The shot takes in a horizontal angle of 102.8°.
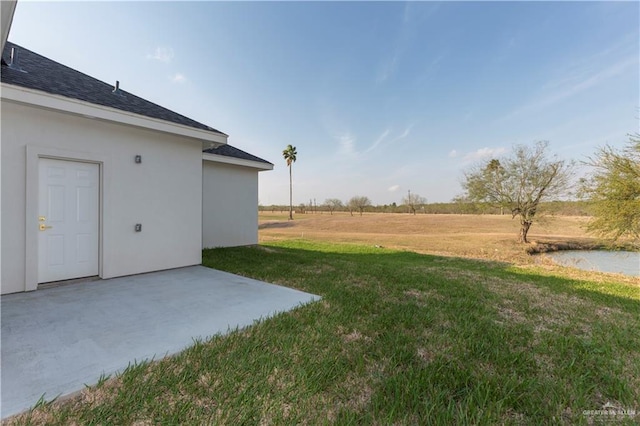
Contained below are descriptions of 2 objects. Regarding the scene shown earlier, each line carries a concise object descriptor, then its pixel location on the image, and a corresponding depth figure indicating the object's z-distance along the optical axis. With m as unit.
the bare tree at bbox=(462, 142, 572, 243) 15.08
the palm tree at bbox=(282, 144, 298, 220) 40.08
